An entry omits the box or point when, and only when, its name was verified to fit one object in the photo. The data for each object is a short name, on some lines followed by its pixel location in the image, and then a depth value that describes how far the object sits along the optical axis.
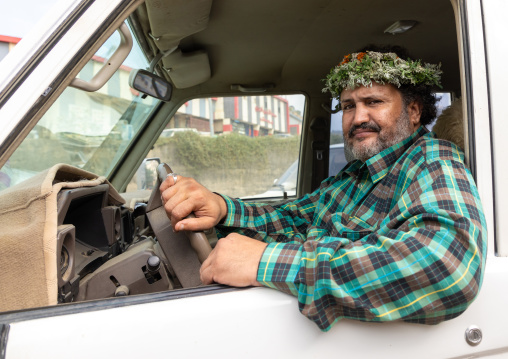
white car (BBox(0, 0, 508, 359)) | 1.01
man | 1.08
